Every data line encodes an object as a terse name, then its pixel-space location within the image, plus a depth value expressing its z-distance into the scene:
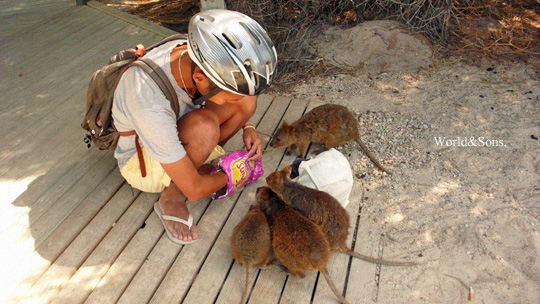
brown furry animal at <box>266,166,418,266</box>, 2.64
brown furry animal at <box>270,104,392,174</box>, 3.63
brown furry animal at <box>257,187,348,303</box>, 2.41
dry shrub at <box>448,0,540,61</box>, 5.24
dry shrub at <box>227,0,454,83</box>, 5.29
